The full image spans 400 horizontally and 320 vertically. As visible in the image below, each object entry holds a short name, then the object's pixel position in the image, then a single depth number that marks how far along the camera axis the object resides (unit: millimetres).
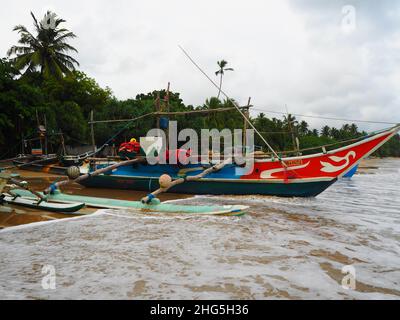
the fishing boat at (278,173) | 8922
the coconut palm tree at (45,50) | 23453
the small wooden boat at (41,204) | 6534
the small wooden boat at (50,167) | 15188
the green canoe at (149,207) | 6471
